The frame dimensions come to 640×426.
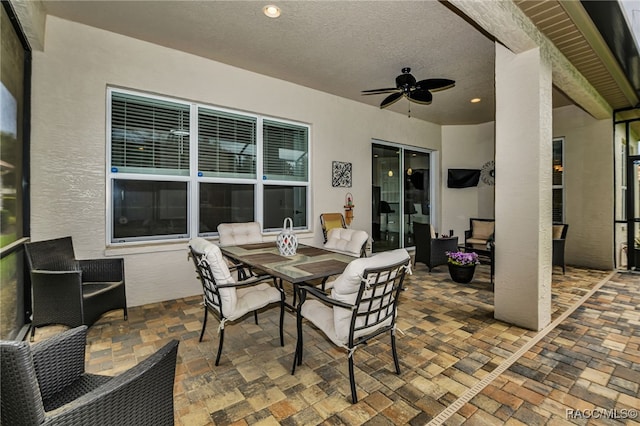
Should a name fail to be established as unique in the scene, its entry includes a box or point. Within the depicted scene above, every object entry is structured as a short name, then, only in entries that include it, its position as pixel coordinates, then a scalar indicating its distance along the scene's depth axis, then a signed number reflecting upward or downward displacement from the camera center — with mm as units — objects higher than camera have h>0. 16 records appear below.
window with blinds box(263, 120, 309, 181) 4789 +1059
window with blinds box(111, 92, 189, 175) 3596 +1007
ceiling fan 3639 +1626
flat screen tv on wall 7297 +914
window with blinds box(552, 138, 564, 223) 6125 +730
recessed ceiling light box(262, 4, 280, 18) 2891 +2018
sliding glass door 6430 +494
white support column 2943 +267
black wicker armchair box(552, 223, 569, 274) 4977 -495
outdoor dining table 2322 -435
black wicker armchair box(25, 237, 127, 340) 2613 -687
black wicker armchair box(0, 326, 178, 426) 880 -621
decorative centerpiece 3053 -296
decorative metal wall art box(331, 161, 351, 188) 5439 +745
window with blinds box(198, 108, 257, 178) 4191 +1035
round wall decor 7184 +1018
